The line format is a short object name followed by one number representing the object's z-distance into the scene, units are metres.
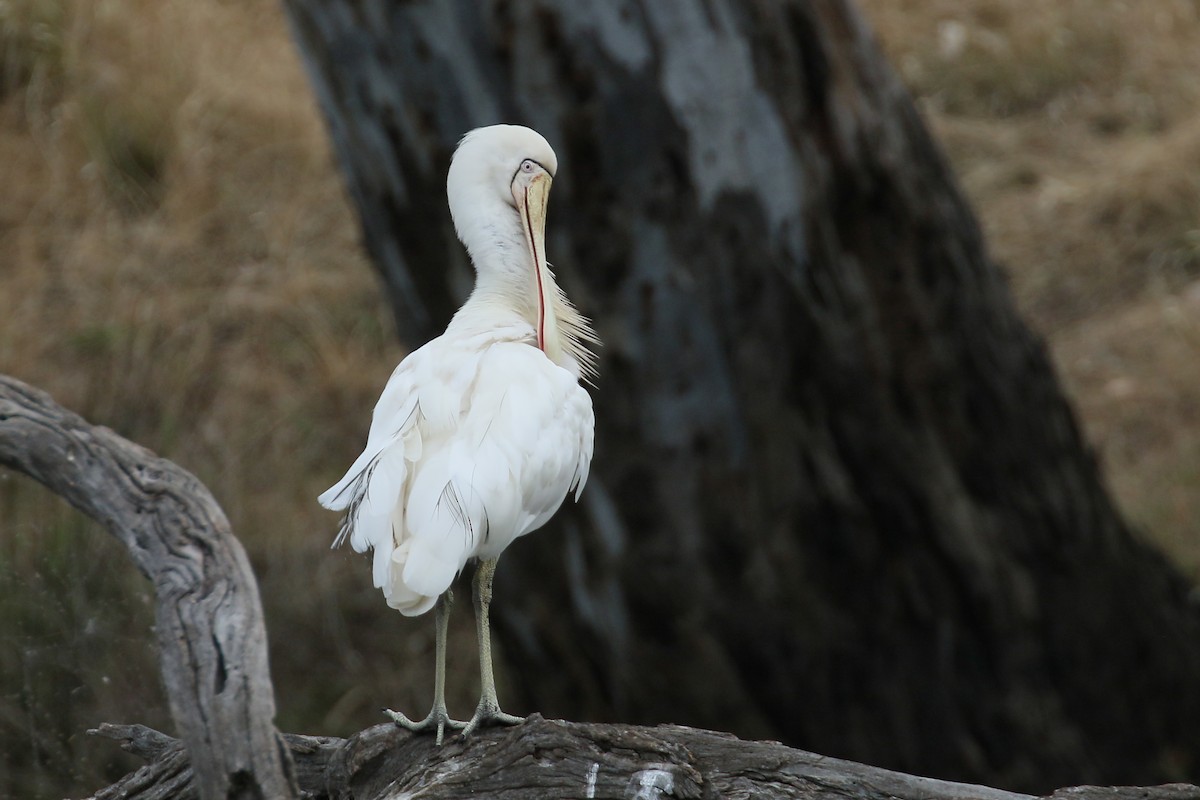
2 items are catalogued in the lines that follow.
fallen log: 17.37
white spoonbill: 17.01
